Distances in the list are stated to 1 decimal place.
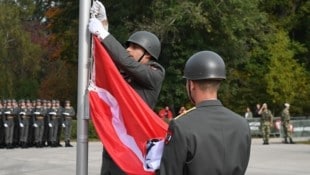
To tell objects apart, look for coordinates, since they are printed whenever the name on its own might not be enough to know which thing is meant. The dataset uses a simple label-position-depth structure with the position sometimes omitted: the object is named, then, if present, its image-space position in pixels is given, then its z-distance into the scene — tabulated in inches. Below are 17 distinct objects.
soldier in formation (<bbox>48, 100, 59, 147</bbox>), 947.3
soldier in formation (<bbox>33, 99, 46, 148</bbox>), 933.2
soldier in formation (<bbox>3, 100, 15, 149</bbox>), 908.6
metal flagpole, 191.3
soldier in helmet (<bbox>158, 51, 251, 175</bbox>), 133.0
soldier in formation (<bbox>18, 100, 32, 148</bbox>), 922.7
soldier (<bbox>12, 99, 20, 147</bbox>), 926.4
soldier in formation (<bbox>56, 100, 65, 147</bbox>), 961.9
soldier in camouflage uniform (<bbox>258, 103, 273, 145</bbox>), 1010.1
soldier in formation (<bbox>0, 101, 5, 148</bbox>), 916.0
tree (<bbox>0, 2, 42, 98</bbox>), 2167.8
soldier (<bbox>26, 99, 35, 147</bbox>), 937.5
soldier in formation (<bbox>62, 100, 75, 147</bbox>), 951.3
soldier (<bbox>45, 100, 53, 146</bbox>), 947.3
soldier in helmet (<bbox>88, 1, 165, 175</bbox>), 186.2
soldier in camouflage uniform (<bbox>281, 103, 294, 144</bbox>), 1040.8
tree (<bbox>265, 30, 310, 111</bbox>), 1605.6
